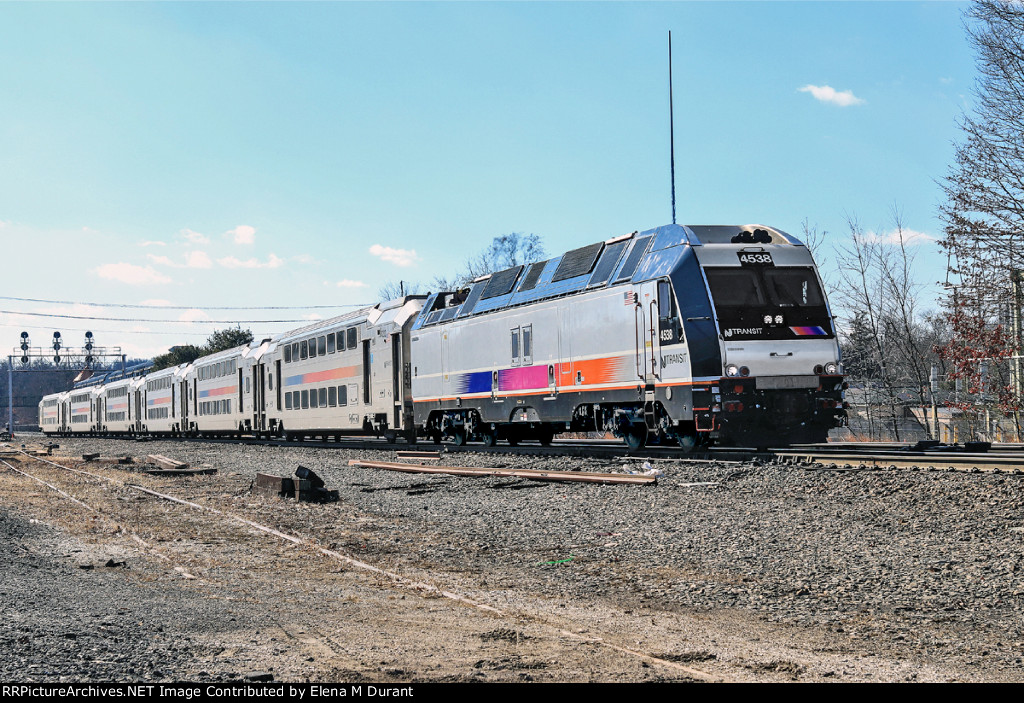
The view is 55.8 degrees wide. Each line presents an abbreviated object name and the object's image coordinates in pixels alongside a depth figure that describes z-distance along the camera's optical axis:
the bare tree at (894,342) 37.16
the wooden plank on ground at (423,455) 20.53
